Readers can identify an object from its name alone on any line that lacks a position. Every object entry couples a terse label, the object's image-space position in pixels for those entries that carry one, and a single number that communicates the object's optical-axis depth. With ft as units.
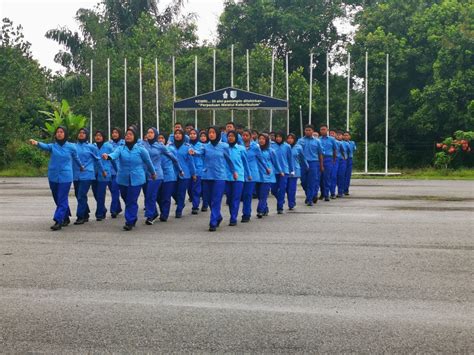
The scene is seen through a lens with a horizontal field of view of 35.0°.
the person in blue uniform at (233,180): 45.88
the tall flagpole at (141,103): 114.07
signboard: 91.56
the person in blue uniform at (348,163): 73.26
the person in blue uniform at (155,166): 47.16
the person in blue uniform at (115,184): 51.52
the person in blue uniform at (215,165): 44.24
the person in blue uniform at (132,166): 44.34
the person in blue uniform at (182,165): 53.42
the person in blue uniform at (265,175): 51.55
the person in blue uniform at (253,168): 49.83
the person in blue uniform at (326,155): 65.46
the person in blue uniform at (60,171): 43.50
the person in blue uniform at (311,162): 61.31
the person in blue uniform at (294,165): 57.16
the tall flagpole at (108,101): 119.89
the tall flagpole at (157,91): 113.40
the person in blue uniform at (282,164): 55.01
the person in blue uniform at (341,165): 70.85
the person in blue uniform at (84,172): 47.52
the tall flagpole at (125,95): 118.29
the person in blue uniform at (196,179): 55.77
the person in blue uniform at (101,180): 50.16
